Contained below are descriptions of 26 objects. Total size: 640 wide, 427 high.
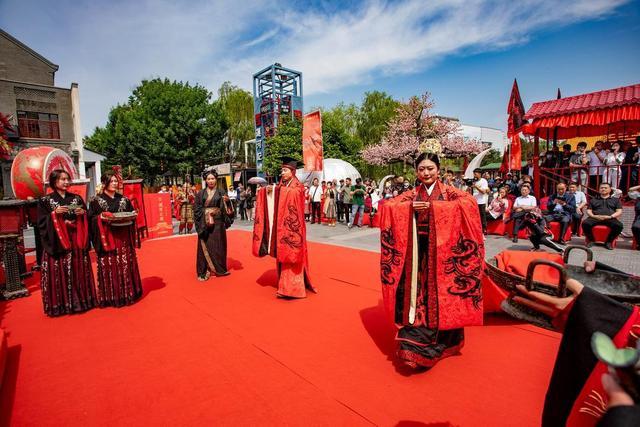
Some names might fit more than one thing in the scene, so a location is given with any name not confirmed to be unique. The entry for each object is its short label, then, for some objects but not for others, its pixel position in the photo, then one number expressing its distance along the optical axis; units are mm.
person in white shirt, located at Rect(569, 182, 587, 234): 7398
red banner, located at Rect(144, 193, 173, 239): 10445
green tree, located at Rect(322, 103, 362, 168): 26170
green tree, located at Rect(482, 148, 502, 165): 38312
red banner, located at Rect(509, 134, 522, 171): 10219
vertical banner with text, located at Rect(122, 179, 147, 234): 9008
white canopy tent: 23328
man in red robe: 4207
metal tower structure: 30141
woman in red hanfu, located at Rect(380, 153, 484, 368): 2492
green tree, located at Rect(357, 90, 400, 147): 31016
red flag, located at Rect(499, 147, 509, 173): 13082
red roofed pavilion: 7633
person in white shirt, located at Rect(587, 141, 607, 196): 8258
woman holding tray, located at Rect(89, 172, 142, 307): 4035
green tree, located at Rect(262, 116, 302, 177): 23469
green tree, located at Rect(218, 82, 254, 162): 34219
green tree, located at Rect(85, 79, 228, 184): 25453
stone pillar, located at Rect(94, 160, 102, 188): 24678
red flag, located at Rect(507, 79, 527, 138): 10055
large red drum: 6008
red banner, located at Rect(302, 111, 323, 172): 10562
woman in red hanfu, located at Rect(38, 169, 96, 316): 3818
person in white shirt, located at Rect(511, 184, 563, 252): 6609
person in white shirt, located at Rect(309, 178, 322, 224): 12602
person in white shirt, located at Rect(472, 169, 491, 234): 8375
